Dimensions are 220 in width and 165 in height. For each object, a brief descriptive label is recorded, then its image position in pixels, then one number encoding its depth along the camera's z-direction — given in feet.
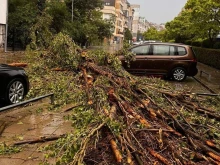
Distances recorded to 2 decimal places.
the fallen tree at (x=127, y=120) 12.05
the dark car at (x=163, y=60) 41.88
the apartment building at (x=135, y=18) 533.18
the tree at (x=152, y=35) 288.59
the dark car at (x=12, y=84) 21.22
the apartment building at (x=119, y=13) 298.76
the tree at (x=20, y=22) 88.84
